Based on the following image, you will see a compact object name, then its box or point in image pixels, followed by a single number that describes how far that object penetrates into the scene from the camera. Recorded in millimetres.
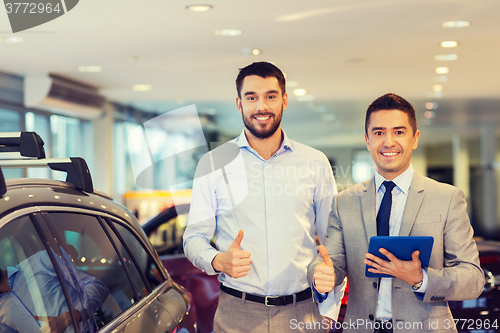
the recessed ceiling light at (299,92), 8180
